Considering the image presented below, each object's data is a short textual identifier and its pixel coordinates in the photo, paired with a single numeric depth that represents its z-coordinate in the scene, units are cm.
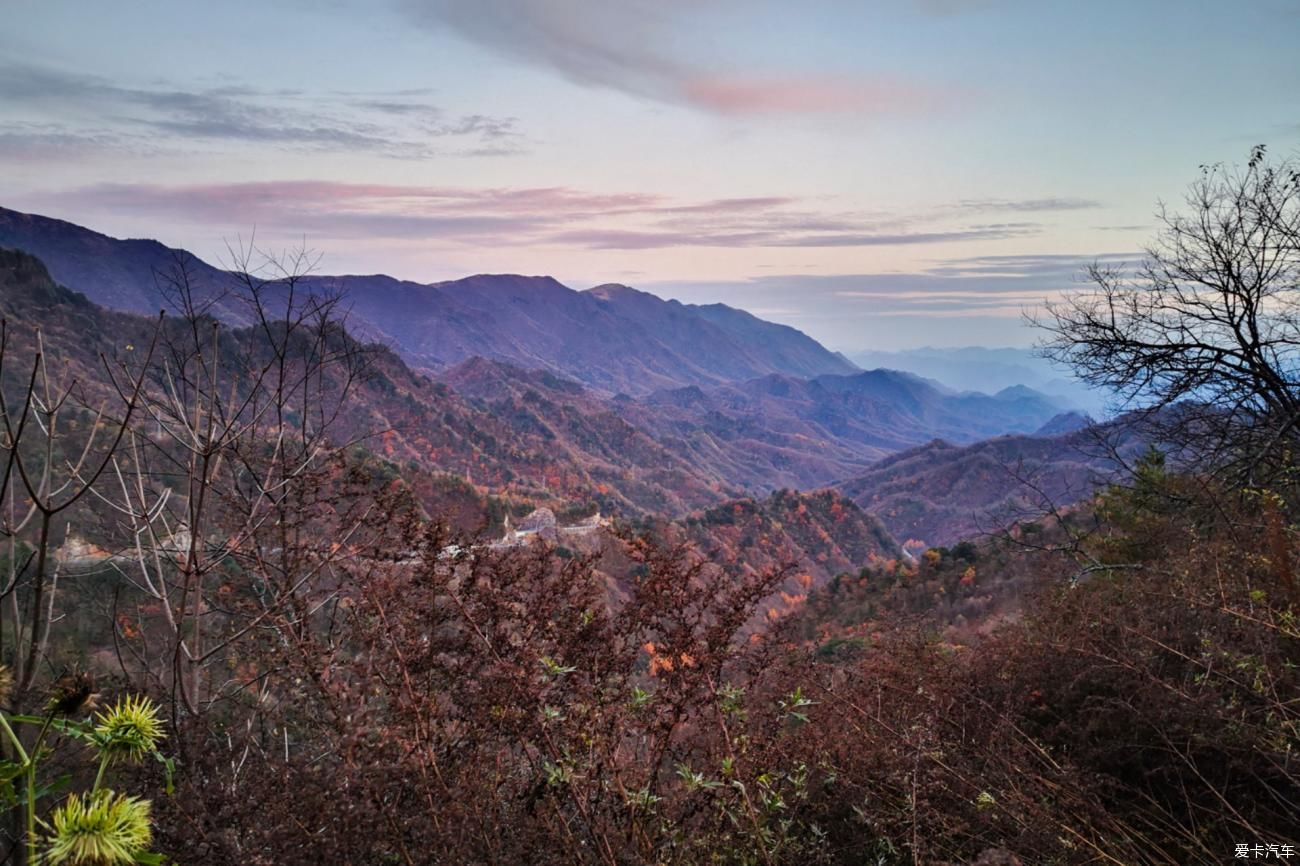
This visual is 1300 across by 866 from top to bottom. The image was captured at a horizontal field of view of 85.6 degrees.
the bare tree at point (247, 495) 324
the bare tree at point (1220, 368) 716
